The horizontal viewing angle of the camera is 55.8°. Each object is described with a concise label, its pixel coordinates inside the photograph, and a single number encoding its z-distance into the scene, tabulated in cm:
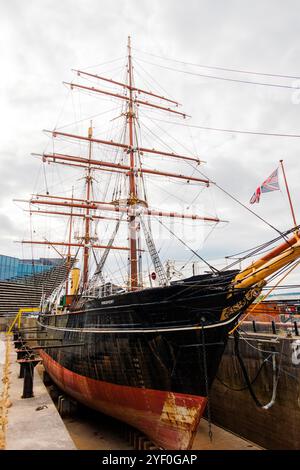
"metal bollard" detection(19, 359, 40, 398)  848
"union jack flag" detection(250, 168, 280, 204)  769
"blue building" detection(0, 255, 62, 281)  6091
